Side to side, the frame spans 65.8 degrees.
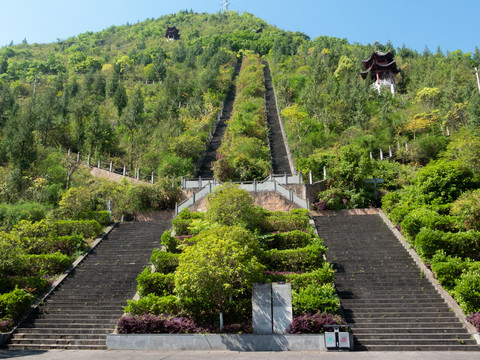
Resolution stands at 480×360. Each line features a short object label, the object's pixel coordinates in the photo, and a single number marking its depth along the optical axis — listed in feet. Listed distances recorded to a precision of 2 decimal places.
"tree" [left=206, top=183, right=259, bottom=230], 58.95
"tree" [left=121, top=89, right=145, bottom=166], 118.93
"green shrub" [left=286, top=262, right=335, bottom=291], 45.75
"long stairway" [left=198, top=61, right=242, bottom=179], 110.32
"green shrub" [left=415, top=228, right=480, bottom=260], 51.67
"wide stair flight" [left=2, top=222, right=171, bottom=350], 43.39
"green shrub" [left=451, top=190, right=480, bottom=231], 56.80
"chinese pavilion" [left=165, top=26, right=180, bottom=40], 361.30
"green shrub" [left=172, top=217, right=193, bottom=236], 66.18
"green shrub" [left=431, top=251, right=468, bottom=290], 46.93
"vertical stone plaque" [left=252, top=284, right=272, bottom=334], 40.52
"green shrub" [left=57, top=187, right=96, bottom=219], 75.51
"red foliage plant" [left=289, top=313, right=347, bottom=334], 39.99
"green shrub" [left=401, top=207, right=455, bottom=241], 56.95
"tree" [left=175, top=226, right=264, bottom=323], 40.40
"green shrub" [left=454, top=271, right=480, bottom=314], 41.34
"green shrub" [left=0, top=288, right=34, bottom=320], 46.03
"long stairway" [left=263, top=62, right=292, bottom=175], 111.14
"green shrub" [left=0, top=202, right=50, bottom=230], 73.97
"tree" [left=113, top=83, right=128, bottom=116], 142.00
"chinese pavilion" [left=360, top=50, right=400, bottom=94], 173.68
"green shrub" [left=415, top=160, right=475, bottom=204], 67.15
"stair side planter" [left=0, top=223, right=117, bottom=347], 43.84
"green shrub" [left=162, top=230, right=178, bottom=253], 58.80
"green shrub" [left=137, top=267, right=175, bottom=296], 46.98
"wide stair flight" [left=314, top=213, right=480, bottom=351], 39.93
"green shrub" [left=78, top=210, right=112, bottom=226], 74.39
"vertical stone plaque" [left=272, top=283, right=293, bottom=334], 40.27
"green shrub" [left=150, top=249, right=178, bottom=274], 52.34
